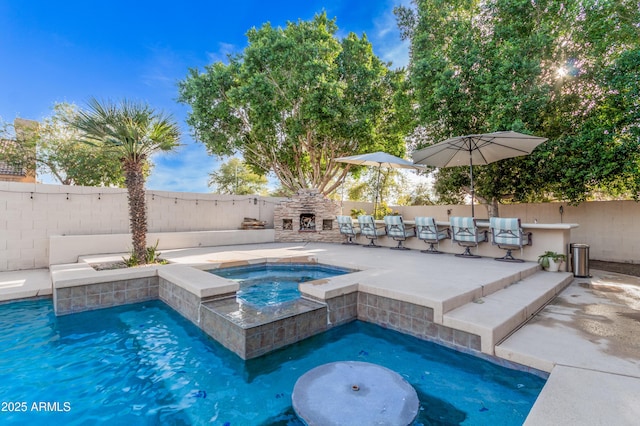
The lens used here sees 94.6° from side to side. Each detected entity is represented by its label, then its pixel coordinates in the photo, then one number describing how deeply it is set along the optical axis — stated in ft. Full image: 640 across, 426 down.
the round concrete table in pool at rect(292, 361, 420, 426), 7.38
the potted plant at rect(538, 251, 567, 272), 20.63
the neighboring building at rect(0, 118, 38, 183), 51.62
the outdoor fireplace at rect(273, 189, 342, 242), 38.52
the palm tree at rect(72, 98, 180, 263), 18.86
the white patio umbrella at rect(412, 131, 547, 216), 22.20
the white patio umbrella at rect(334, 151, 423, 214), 30.89
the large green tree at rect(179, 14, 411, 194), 40.32
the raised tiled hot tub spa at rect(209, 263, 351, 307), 16.94
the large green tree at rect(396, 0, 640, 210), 27.53
